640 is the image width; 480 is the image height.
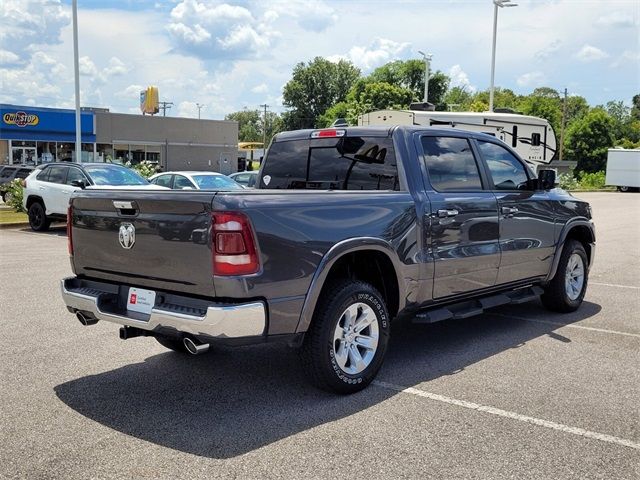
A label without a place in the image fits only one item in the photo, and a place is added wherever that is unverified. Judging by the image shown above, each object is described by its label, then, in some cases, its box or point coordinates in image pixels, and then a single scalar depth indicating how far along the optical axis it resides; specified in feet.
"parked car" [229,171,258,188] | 69.77
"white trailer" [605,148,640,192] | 159.33
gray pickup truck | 13.30
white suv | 47.37
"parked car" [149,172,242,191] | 52.49
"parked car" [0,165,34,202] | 92.02
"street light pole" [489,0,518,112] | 98.37
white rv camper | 68.39
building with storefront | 145.28
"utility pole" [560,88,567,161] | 211.78
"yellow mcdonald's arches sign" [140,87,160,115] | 184.61
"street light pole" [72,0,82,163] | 73.26
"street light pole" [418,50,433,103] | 120.47
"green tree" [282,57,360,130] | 304.50
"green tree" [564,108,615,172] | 225.56
